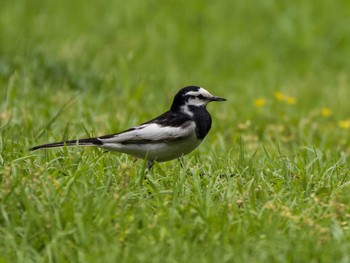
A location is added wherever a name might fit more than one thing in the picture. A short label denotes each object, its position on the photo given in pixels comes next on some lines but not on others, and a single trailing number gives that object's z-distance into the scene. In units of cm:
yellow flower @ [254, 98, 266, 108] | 1004
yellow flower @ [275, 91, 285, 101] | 1029
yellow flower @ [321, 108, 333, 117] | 1012
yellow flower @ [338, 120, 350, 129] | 940
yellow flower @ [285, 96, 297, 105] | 1030
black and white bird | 632
